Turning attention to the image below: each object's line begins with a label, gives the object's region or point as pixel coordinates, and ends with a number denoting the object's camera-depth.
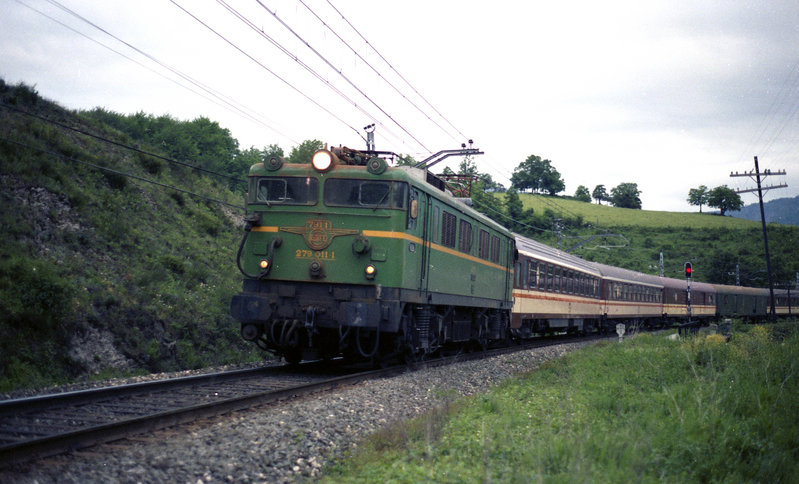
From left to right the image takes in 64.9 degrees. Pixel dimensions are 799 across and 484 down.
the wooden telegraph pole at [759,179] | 40.00
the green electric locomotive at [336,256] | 10.84
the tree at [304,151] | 56.92
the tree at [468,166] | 77.38
